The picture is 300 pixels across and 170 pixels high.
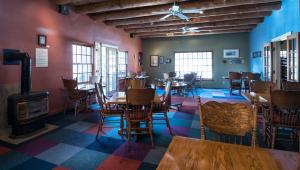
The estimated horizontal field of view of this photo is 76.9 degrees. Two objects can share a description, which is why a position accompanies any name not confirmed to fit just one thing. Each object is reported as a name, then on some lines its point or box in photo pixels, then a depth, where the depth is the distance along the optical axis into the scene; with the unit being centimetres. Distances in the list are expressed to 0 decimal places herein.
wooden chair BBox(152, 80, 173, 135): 328
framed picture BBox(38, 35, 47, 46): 436
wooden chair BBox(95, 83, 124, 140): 313
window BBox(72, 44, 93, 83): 558
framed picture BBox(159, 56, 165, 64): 1085
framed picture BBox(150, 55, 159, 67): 1094
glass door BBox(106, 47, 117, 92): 727
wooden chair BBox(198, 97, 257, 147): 142
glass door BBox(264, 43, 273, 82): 570
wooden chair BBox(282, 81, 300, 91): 324
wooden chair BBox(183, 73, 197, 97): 735
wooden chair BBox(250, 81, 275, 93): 365
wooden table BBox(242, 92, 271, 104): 265
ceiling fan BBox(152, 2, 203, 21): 411
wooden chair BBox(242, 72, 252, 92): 694
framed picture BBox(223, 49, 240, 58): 956
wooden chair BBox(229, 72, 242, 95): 715
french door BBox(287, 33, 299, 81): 398
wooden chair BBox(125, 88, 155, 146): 270
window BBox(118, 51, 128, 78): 826
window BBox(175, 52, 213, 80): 1014
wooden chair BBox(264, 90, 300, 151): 232
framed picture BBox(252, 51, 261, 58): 741
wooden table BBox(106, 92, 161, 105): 289
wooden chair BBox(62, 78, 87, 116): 464
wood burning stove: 323
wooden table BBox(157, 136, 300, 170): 94
